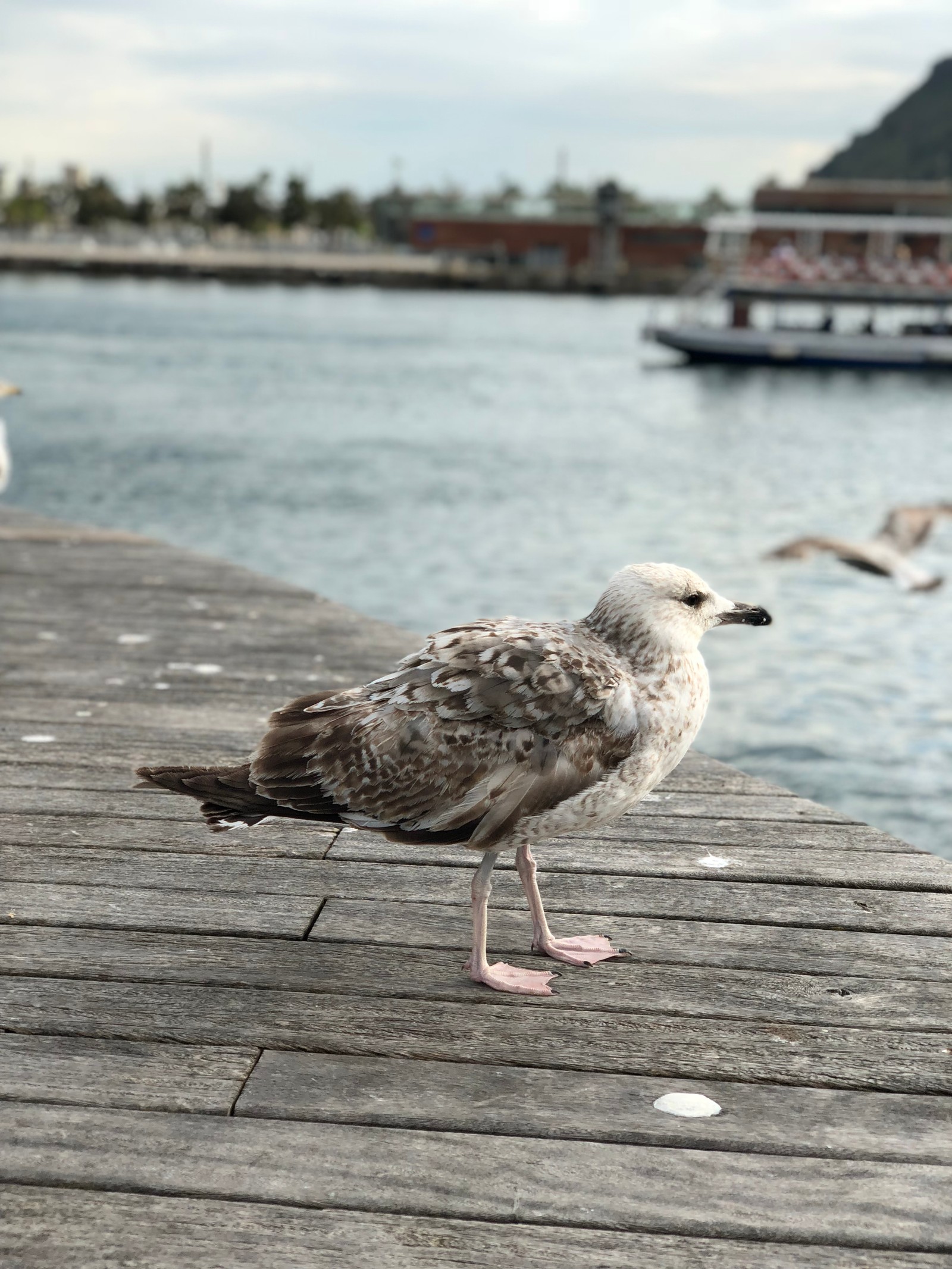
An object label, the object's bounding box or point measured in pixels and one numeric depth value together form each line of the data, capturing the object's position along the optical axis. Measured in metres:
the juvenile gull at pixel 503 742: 3.15
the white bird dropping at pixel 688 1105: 2.77
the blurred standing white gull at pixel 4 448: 9.27
